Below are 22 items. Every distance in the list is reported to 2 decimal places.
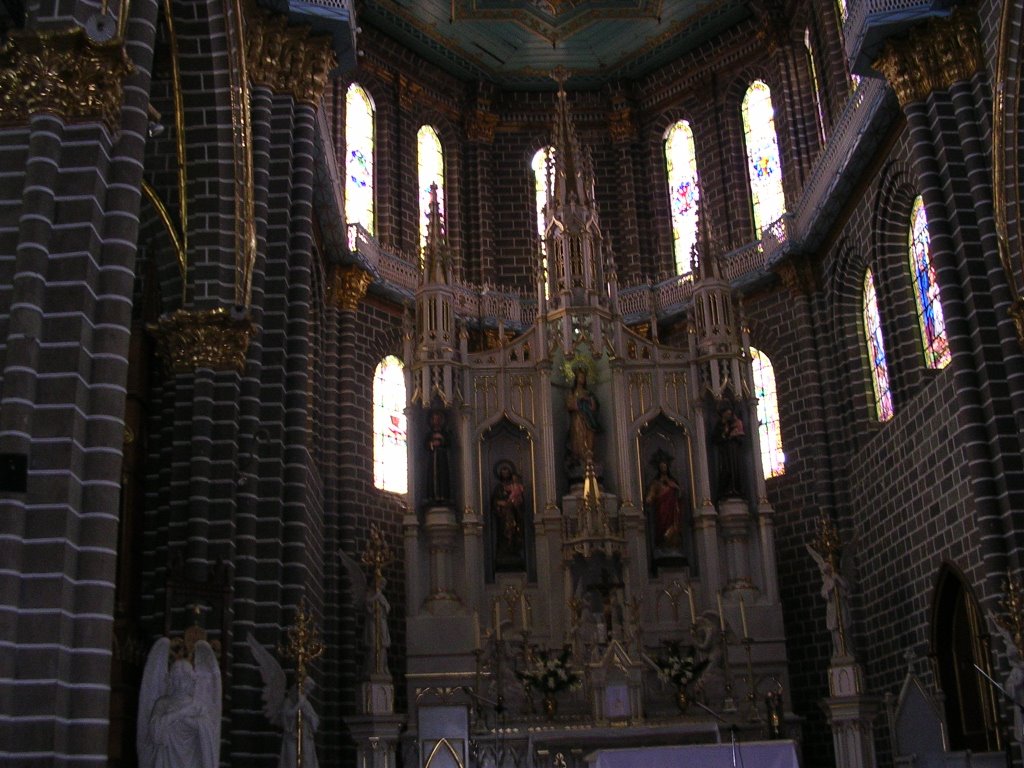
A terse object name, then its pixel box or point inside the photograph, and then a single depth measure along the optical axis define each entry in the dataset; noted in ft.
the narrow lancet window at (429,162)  100.17
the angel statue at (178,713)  38.58
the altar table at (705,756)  46.50
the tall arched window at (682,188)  100.99
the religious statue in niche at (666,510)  79.41
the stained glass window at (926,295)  70.85
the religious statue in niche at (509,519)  79.30
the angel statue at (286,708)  48.55
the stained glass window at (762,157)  93.91
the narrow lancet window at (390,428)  87.20
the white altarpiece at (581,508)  71.67
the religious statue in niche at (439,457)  79.10
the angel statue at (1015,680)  49.06
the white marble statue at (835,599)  65.67
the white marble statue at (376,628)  64.23
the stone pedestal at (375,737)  61.57
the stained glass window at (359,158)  92.58
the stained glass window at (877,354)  77.63
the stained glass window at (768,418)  87.20
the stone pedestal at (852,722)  62.59
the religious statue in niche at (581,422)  81.30
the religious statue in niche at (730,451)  79.77
